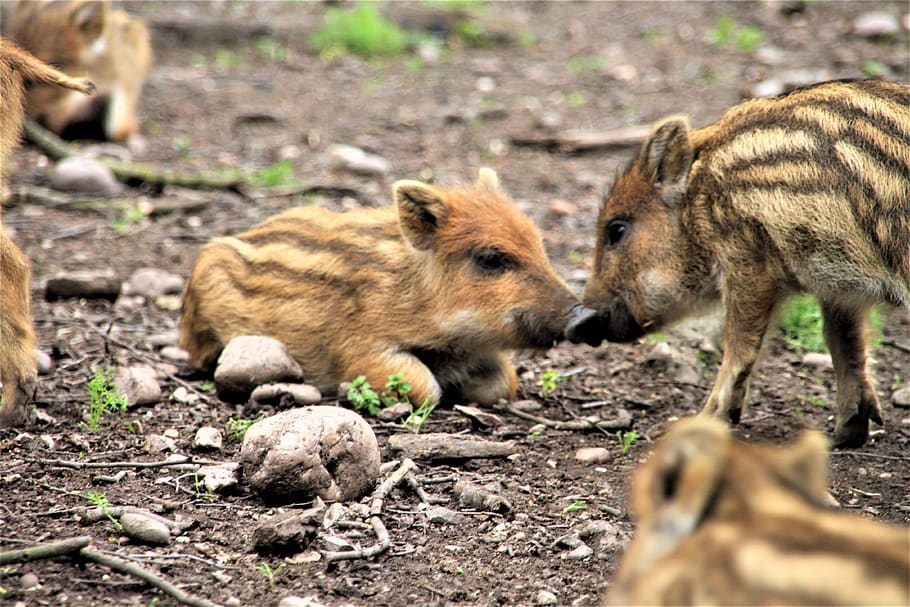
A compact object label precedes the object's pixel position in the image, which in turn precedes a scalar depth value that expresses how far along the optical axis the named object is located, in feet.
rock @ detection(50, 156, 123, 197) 50.55
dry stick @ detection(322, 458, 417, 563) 22.89
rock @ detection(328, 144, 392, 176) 55.06
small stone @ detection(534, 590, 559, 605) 21.82
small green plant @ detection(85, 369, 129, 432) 28.63
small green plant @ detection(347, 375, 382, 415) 31.76
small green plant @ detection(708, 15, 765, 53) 74.08
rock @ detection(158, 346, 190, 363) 35.94
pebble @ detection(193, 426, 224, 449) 27.87
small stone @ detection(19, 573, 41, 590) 20.52
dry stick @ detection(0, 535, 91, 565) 20.80
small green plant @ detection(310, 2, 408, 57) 78.59
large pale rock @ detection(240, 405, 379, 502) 24.97
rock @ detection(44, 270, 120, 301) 38.78
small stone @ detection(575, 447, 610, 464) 29.55
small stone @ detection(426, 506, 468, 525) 25.26
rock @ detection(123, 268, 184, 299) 41.16
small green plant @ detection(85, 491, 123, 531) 23.66
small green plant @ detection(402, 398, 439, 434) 30.35
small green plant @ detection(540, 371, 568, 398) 34.99
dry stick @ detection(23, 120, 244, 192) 51.60
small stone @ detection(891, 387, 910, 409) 34.28
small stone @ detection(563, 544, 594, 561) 23.86
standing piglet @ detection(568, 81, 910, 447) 27.73
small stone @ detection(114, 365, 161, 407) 30.58
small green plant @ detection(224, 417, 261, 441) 28.73
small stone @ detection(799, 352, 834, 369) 37.60
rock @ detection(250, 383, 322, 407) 30.73
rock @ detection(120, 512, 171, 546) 22.75
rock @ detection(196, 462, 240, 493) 25.53
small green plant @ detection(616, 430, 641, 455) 30.00
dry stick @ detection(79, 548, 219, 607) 20.27
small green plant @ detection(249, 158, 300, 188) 52.54
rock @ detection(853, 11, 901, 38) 71.00
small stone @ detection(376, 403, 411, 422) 31.17
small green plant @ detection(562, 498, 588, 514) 26.20
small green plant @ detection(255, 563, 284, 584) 21.79
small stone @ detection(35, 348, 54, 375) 32.40
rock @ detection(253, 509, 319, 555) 22.68
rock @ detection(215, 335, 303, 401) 31.45
